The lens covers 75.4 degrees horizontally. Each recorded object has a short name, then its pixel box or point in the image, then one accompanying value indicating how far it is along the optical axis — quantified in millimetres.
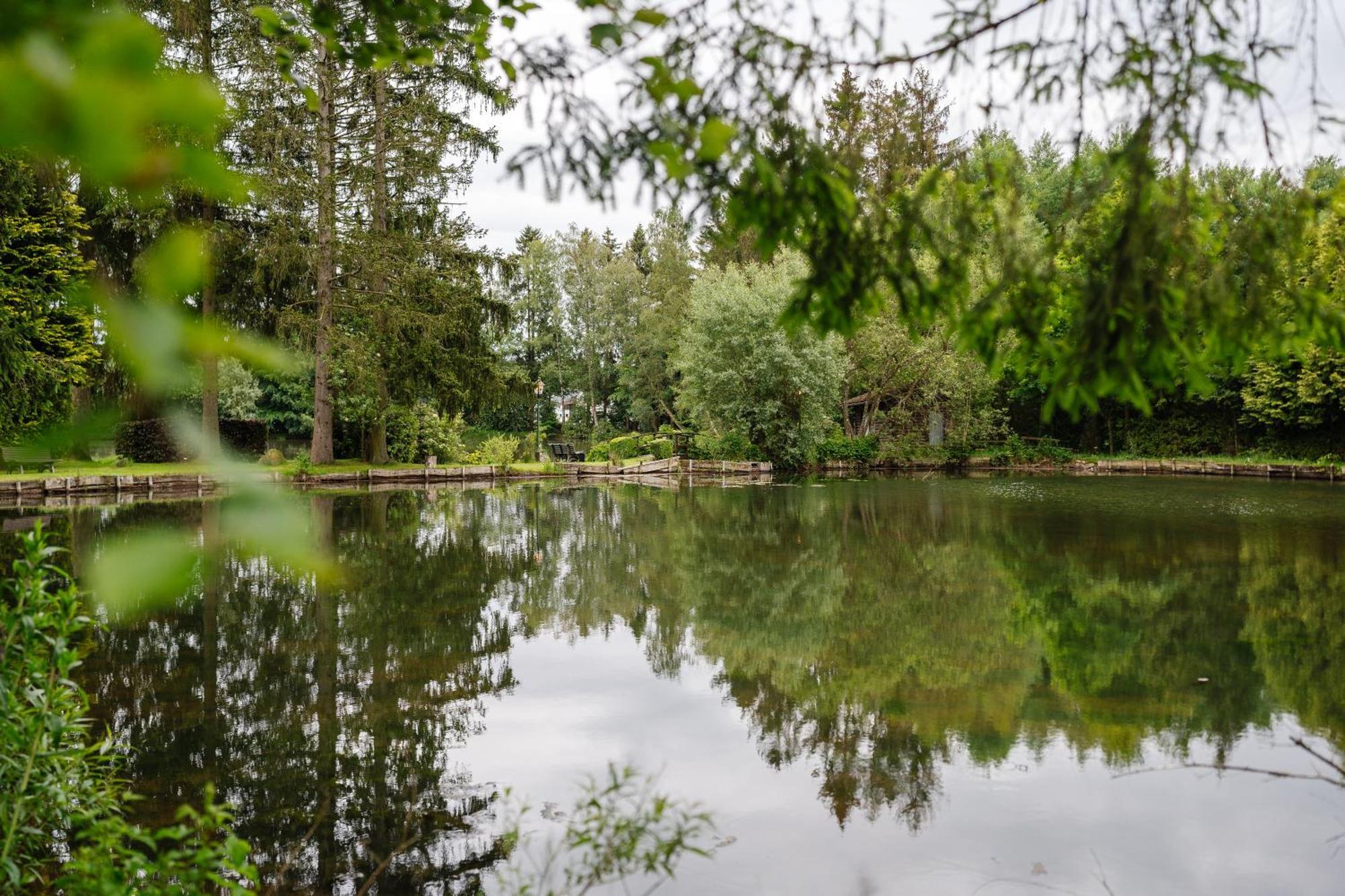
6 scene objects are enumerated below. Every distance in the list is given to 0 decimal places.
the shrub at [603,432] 42281
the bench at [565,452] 31922
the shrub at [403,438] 27531
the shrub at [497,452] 28406
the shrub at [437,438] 28609
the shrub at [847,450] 31359
